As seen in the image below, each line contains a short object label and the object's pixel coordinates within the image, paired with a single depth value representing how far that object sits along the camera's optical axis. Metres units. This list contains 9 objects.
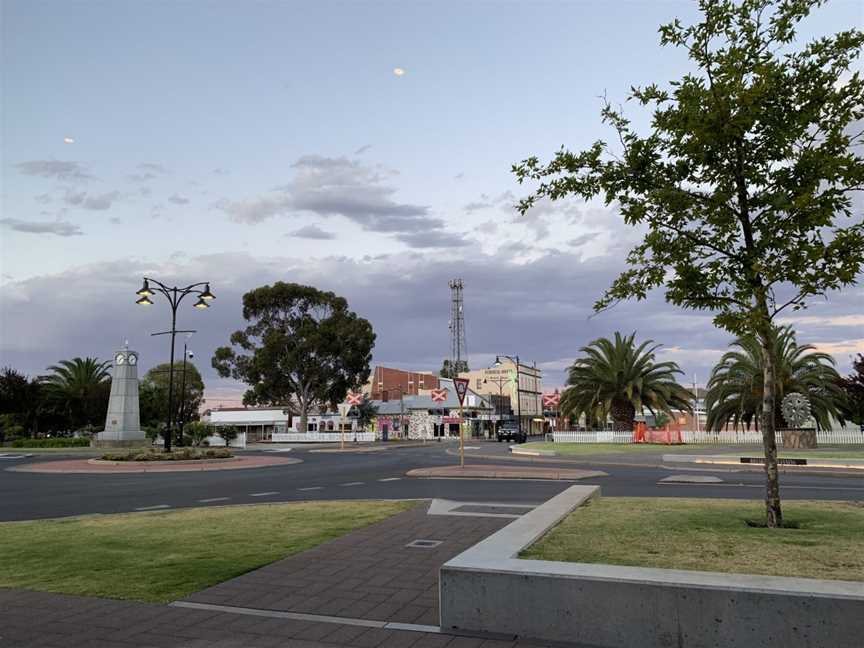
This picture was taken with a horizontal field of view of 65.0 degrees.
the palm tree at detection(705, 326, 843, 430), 40.94
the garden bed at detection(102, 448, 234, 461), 30.95
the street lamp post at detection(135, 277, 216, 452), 31.67
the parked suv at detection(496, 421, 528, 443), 68.88
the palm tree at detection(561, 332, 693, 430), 47.41
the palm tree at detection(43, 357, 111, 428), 65.94
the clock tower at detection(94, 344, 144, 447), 41.16
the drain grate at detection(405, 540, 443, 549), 9.22
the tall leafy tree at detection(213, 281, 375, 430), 73.81
